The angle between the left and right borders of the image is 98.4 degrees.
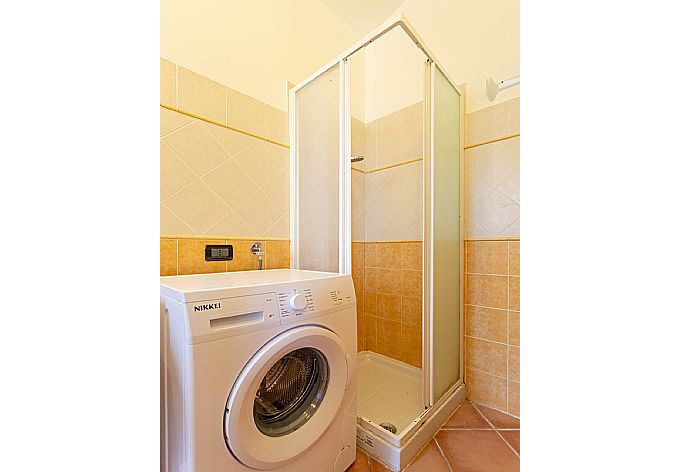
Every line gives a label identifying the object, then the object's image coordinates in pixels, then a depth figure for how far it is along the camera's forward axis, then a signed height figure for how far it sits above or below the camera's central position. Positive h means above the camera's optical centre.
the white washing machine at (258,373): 0.74 -0.39
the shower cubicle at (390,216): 1.37 +0.12
